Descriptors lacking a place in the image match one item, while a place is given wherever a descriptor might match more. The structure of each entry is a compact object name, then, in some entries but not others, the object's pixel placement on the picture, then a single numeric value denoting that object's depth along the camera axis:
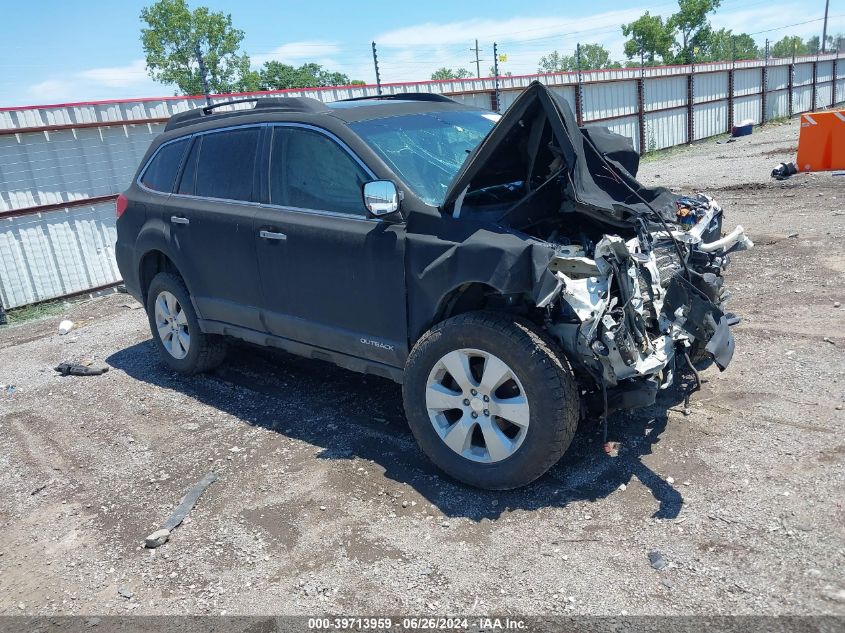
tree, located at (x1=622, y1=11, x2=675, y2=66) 63.34
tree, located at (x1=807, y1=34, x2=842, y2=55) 74.04
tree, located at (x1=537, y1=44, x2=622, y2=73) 114.00
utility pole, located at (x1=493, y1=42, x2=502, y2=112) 18.41
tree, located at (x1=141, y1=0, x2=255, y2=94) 59.72
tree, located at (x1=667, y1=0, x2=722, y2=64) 61.59
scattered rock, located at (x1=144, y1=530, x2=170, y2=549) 3.62
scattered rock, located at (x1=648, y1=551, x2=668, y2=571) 3.05
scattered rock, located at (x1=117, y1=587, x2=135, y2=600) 3.26
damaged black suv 3.49
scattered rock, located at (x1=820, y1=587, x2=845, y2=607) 2.71
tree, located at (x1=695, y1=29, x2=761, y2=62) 66.65
